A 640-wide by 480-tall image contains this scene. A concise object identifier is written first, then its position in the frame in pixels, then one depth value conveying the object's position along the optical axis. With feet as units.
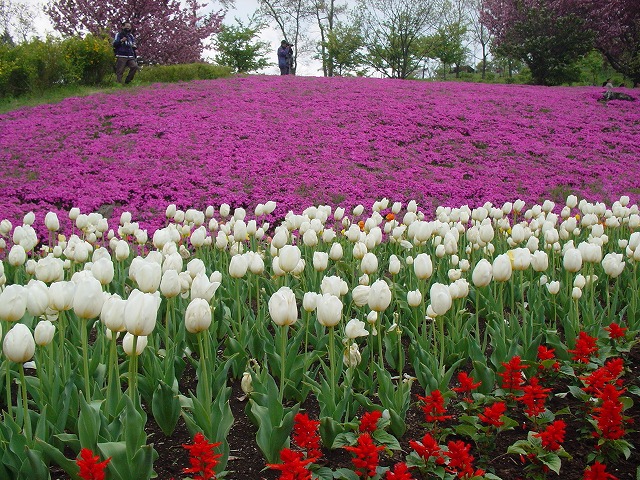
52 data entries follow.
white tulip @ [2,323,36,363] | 6.51
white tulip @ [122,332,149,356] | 7.67
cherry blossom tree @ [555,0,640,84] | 80.89
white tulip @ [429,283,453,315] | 8.63
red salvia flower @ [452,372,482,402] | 8.21
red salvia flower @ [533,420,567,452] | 7.36
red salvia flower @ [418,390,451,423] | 7.76
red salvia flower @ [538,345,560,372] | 9.33
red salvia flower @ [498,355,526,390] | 8.87
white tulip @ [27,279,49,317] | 7.39
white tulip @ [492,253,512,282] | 9.69
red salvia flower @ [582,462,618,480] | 6.53
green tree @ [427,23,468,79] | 118.11
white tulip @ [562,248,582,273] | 10.61
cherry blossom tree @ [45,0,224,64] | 86.53
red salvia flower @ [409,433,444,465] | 6.89
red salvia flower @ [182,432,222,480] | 6.07
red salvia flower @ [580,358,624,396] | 8.42
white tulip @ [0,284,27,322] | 6.82
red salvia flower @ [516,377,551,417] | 8.11
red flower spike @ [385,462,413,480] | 6.06
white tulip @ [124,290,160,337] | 6.41
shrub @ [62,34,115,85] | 62.34
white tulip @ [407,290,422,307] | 9.74
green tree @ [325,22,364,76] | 118.01
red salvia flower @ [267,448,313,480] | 5.90
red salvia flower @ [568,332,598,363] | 9.64
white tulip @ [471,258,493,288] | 9.41
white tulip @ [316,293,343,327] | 7.77
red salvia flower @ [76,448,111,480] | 5.81
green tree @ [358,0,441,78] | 112.47
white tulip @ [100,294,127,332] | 6.80
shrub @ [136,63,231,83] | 69.21
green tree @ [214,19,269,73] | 99.86
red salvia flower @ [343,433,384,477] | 6.54
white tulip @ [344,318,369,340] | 8.31
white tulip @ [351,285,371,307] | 8.88
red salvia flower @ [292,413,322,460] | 6.82
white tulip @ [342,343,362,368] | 9.07
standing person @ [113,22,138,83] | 62.44
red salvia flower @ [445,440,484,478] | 6.51
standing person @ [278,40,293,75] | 81.92
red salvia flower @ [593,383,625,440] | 7.72
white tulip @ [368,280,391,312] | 8.42
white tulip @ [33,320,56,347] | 7.37
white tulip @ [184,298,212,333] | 7.23
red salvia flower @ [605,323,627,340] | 10.26
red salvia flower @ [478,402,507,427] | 7.62
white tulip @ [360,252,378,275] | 10.43
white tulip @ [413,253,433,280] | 9.68
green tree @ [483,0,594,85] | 82.64
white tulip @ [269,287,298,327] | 7.54
